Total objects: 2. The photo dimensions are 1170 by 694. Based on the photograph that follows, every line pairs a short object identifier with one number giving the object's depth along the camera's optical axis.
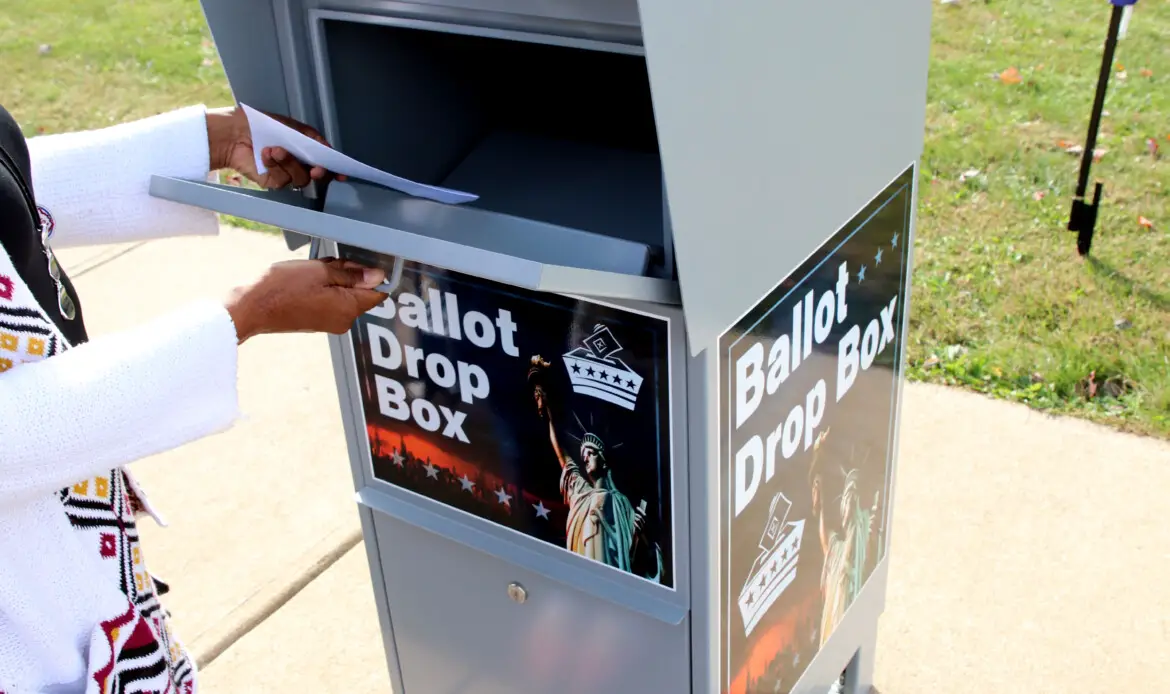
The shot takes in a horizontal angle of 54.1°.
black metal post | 3.56
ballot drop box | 1.40
